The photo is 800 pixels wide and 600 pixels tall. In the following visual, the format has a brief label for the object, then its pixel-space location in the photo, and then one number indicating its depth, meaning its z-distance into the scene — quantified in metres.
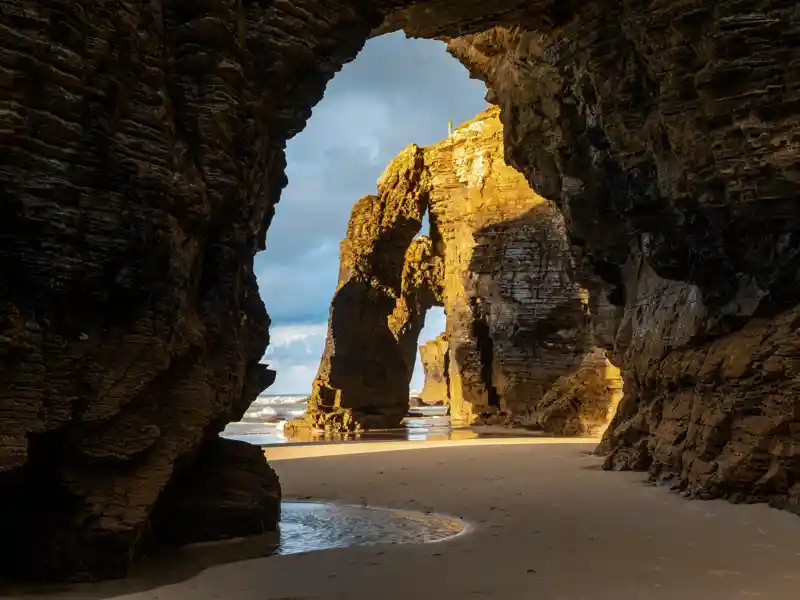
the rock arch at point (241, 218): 5.28
